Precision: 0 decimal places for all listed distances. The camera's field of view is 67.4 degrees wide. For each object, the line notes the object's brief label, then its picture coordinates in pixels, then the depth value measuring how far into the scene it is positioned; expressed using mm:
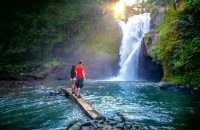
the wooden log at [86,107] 6785
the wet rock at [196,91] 11581
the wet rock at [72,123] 5847
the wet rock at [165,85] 13311
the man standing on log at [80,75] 8970
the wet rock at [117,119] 6258
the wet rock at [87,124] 5715
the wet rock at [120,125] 5577
